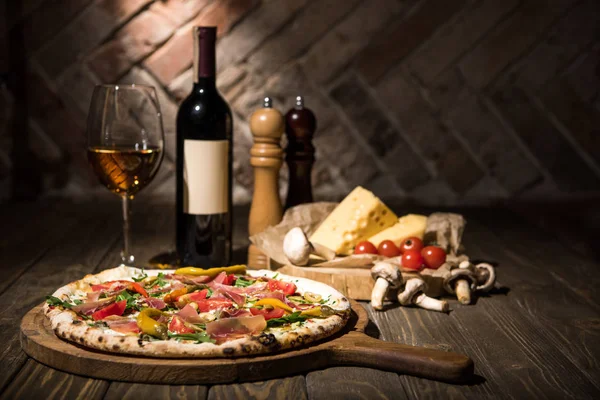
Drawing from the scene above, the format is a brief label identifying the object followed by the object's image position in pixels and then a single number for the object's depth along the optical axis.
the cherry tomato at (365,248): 1.60
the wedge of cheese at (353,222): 1.68
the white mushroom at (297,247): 1.49
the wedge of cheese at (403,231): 1.67
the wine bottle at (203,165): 1.56
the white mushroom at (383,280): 1.37
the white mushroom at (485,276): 1.49
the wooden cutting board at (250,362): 0.96
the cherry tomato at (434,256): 1.51
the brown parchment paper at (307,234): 1.51
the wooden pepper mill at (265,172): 1.67
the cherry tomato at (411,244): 1.56
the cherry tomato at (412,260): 1.49
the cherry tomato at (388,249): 1.61
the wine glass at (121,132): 1.51
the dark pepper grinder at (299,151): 1.73
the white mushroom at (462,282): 1.43
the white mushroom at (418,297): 1.37
